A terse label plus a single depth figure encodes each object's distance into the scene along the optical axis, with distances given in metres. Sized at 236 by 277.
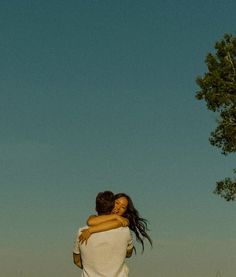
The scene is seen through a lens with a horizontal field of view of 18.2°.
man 6.45
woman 6.44
